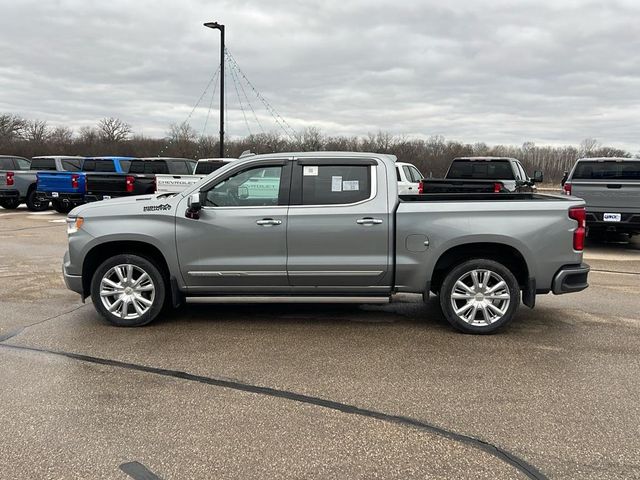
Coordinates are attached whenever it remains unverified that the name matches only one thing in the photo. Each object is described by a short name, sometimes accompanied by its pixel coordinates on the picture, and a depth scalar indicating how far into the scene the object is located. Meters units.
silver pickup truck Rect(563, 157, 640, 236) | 11.05
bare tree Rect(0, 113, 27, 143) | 74.50
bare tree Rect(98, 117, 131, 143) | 76.06
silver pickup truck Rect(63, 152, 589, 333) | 5.48
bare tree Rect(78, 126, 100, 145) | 66.12
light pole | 20.20
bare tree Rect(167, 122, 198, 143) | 51.29
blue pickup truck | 18.20
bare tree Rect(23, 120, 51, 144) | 79.34
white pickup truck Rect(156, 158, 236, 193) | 15.42
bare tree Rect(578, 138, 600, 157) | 83.89
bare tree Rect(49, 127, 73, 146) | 65.75
